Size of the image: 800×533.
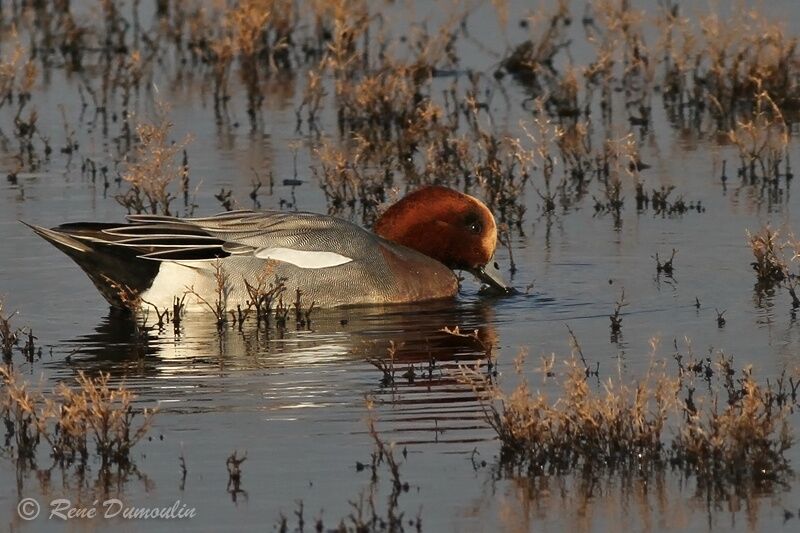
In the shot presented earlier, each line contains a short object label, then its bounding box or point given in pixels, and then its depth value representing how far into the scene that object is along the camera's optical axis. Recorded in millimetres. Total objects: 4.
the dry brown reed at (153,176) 20125
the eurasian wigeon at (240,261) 16937
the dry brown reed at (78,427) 11352
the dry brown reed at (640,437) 10844
